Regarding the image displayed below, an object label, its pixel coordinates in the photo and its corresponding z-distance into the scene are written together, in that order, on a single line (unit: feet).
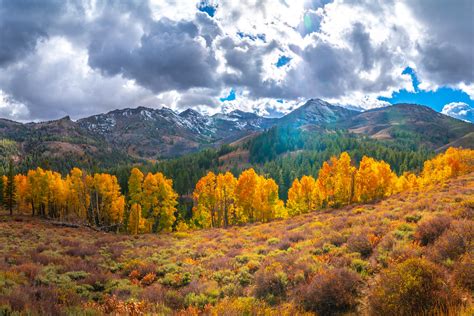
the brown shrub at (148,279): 47.12
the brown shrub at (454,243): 29.81
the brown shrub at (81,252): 64.28
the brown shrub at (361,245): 40.22
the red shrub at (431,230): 36.55
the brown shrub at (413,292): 22.25
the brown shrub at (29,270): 40.73
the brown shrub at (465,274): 24.50
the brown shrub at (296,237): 63.58
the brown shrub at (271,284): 34.84
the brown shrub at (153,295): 33.86
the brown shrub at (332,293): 28.40
